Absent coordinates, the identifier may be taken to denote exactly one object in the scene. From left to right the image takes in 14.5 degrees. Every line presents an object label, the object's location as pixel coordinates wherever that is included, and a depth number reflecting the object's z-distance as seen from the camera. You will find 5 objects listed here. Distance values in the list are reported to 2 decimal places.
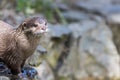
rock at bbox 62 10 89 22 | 7.40
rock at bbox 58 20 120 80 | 6.61
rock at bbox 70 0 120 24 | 7.64
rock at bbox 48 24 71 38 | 6.24
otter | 3.36
